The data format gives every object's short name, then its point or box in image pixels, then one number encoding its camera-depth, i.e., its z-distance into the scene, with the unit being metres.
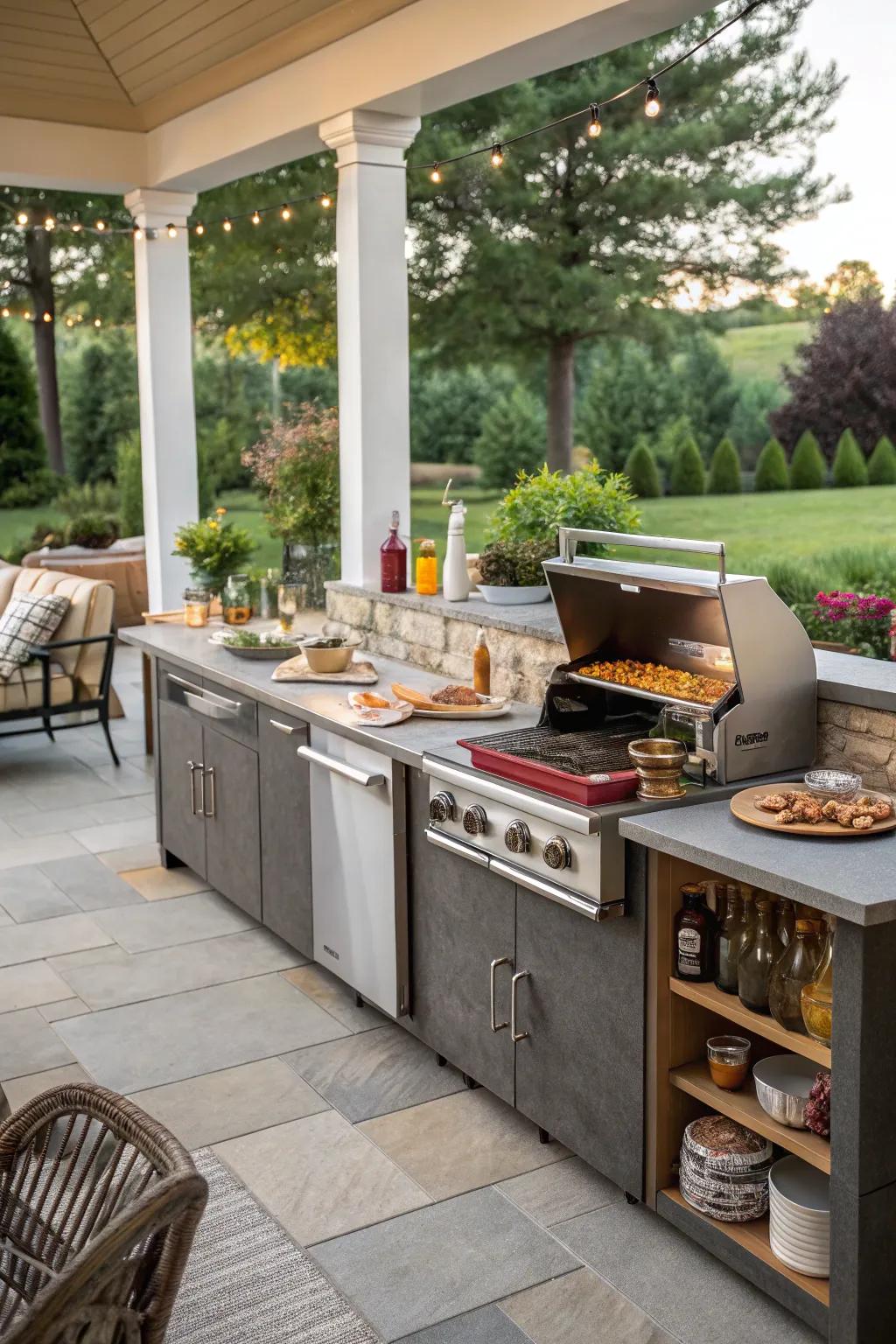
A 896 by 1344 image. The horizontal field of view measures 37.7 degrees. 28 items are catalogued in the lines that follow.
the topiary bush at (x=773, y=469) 11.99
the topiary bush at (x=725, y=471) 12.41
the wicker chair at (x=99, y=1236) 1.42
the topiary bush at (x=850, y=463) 11.05
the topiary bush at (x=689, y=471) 12.64
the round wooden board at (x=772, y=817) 2.54
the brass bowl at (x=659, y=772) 2.81
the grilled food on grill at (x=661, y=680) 3.07
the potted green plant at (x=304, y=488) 5.74
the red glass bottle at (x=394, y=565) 4.75
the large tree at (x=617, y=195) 10.17
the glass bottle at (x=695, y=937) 2.69
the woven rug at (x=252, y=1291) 2.54
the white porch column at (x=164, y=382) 6.89
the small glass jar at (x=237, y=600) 5.36
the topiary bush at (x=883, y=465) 10.90
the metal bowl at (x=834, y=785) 2.68
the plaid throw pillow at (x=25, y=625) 6.47
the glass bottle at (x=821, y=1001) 2.43
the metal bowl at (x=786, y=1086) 2.53
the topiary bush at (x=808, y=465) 11.62
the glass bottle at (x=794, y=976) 2.51
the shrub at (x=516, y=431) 13.95
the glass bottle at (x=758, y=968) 2.60
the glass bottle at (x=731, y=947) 2.67
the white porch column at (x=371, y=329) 4.84
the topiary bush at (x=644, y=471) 13.01
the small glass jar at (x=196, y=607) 5.40
